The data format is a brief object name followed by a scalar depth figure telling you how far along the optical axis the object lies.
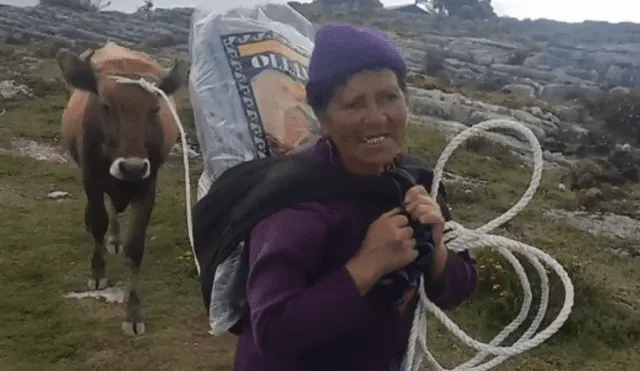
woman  1.91
